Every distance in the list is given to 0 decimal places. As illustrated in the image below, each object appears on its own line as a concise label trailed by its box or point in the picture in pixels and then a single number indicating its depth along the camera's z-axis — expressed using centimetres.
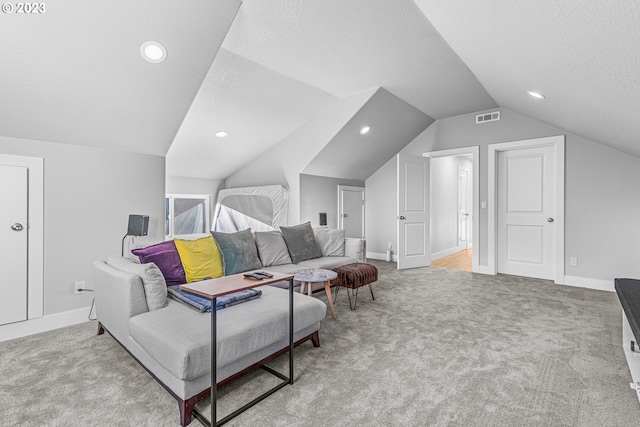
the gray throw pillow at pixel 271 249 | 340
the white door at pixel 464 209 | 711
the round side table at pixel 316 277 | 278
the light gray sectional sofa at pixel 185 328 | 153
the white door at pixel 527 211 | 433
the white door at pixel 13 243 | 248
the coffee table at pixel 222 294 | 144
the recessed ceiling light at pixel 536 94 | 301
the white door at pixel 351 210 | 574
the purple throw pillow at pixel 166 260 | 246
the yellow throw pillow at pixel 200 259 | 260
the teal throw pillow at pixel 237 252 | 288
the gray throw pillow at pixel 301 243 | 366
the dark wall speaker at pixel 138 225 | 290
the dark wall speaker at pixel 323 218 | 533
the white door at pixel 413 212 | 506
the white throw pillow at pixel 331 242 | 405
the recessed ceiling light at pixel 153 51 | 232
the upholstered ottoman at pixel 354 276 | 312
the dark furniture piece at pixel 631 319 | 156
